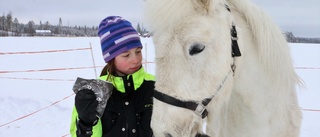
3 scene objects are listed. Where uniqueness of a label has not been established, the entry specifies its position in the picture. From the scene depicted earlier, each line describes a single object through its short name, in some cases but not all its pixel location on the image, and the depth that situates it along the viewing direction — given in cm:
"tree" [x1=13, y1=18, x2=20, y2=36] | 8846
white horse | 167
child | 200
